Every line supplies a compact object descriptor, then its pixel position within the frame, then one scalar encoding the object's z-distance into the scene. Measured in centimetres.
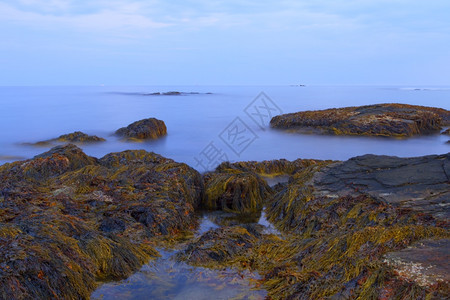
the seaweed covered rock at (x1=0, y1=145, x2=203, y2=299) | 316
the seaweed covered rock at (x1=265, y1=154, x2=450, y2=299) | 307
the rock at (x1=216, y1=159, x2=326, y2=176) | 890
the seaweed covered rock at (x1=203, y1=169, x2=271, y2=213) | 649
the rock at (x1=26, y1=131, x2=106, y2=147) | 1441
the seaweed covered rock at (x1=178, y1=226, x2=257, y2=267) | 418
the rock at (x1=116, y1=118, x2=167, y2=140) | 1567
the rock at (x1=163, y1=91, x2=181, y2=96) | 6278
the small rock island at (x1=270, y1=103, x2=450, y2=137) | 1636
